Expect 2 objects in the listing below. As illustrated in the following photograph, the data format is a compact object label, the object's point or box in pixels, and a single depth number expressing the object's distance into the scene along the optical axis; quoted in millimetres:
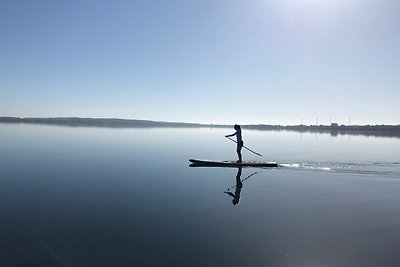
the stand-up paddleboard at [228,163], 24766
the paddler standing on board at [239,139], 25078
